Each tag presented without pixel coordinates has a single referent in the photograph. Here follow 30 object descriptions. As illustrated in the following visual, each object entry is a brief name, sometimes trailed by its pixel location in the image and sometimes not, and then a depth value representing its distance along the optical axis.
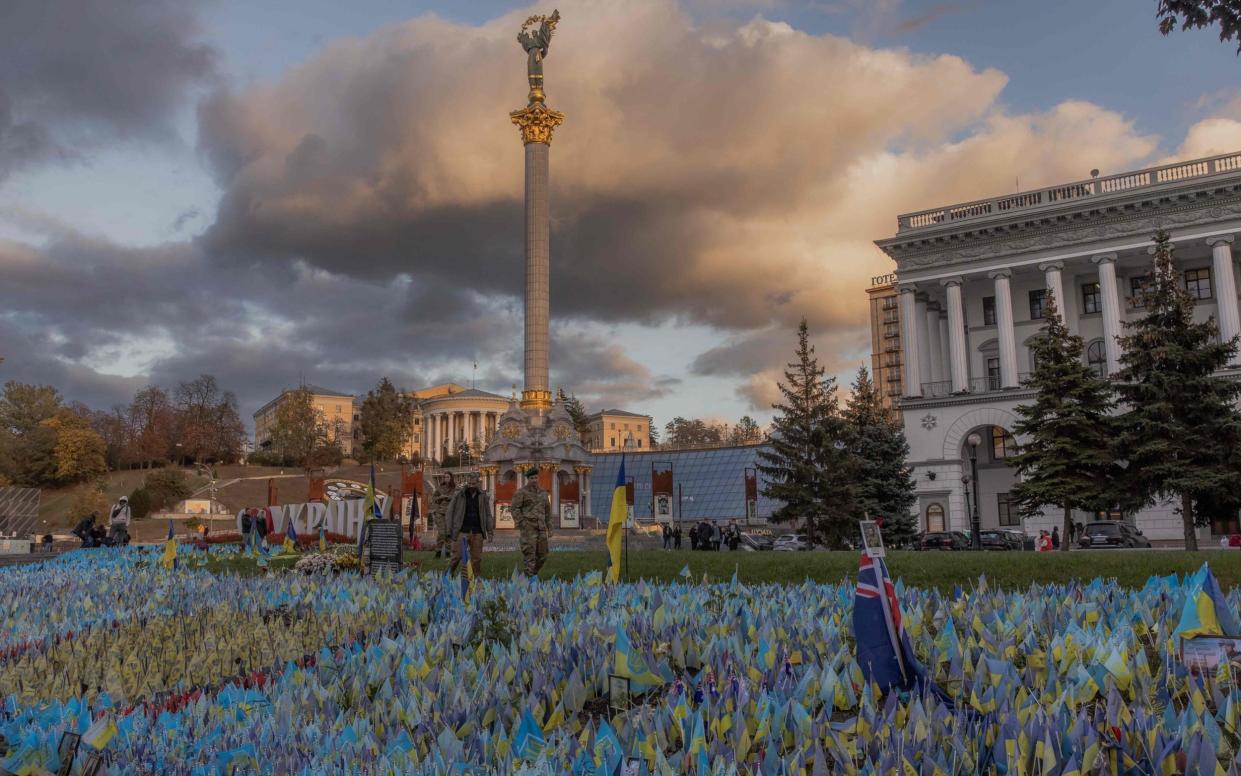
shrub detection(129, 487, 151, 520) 67.81
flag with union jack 5.17
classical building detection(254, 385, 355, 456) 148.39
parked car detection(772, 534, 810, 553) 42.47
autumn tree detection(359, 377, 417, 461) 113.62
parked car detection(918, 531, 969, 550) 37.59
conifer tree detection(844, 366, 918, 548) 40.22
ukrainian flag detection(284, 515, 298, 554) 26.30
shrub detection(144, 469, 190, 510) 73.69
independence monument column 59.31
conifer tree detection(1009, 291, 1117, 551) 32.28
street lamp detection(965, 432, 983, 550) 35.06
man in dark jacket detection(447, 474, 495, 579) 16.50
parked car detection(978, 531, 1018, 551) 39.81
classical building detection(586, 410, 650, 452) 154.62
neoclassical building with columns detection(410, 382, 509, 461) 144.25
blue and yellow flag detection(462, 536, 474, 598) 9.86
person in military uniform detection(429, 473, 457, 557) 22.20
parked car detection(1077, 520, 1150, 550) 35.75
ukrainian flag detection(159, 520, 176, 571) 18.77
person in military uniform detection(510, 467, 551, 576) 15.98
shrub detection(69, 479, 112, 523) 64.09
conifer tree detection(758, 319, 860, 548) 34.31
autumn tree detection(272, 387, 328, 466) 99.62
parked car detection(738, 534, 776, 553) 42.13
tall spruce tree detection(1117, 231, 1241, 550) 29.84
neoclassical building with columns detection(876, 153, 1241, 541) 45.69
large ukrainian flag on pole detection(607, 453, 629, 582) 11.07
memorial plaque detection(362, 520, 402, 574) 16.89
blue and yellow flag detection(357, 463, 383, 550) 18.97
